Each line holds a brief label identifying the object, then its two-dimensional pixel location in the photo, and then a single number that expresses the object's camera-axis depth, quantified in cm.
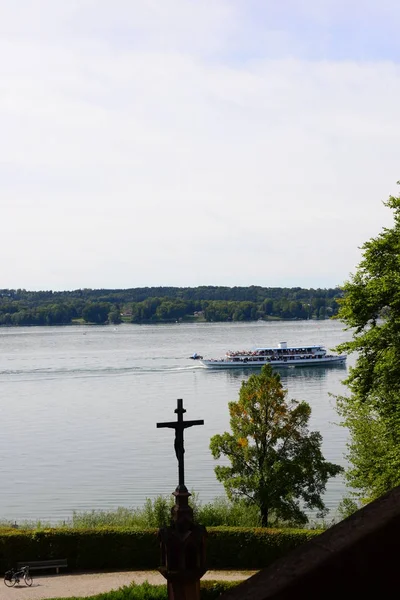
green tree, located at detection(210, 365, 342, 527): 3384
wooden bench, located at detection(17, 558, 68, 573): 2775
